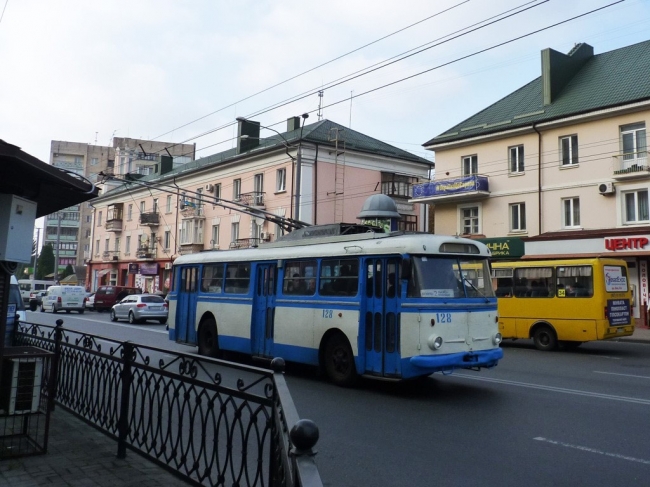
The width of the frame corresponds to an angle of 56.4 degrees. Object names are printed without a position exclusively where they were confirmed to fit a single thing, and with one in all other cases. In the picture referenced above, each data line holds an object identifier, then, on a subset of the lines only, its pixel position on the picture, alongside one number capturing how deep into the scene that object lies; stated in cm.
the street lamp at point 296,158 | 2178
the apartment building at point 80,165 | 8375
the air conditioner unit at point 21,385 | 607
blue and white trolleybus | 983
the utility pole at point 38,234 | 7319
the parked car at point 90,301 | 4391
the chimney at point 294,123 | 4294
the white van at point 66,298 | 3981
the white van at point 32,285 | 6538
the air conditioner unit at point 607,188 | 2628
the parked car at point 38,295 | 4591
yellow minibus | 1769
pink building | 3822
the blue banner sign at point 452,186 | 3128
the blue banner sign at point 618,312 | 1775
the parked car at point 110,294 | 4278
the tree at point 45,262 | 9788
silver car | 3139
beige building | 2598
